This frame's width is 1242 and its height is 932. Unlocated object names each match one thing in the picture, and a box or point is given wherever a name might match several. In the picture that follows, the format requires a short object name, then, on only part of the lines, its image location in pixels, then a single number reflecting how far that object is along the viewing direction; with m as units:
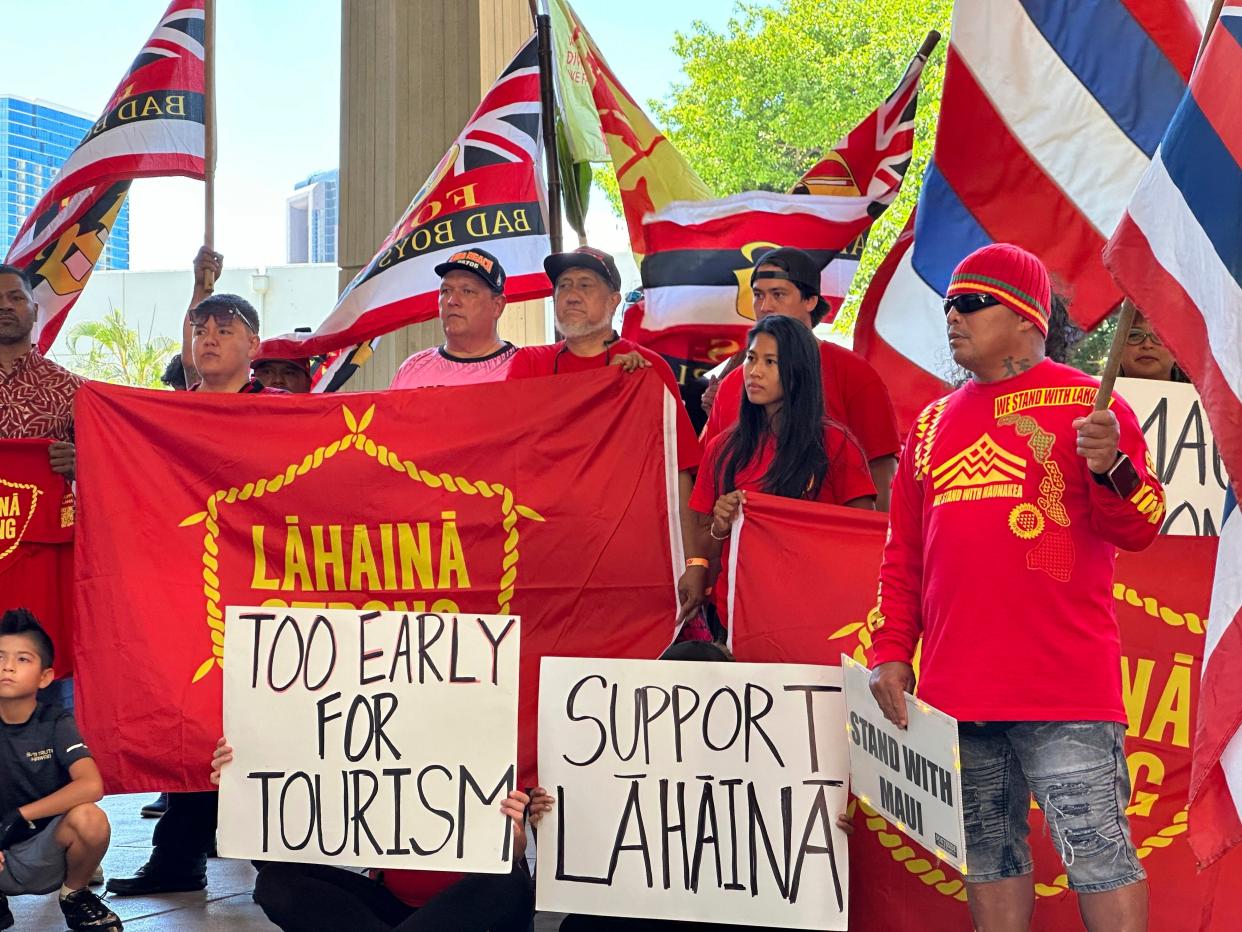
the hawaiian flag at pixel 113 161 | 6.82
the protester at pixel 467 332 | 5.55
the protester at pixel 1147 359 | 5.08
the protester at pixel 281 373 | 6.74
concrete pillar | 9.70
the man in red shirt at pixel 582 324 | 5.32
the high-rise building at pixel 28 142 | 26.66
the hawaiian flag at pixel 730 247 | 6.75
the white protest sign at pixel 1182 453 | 4.75
